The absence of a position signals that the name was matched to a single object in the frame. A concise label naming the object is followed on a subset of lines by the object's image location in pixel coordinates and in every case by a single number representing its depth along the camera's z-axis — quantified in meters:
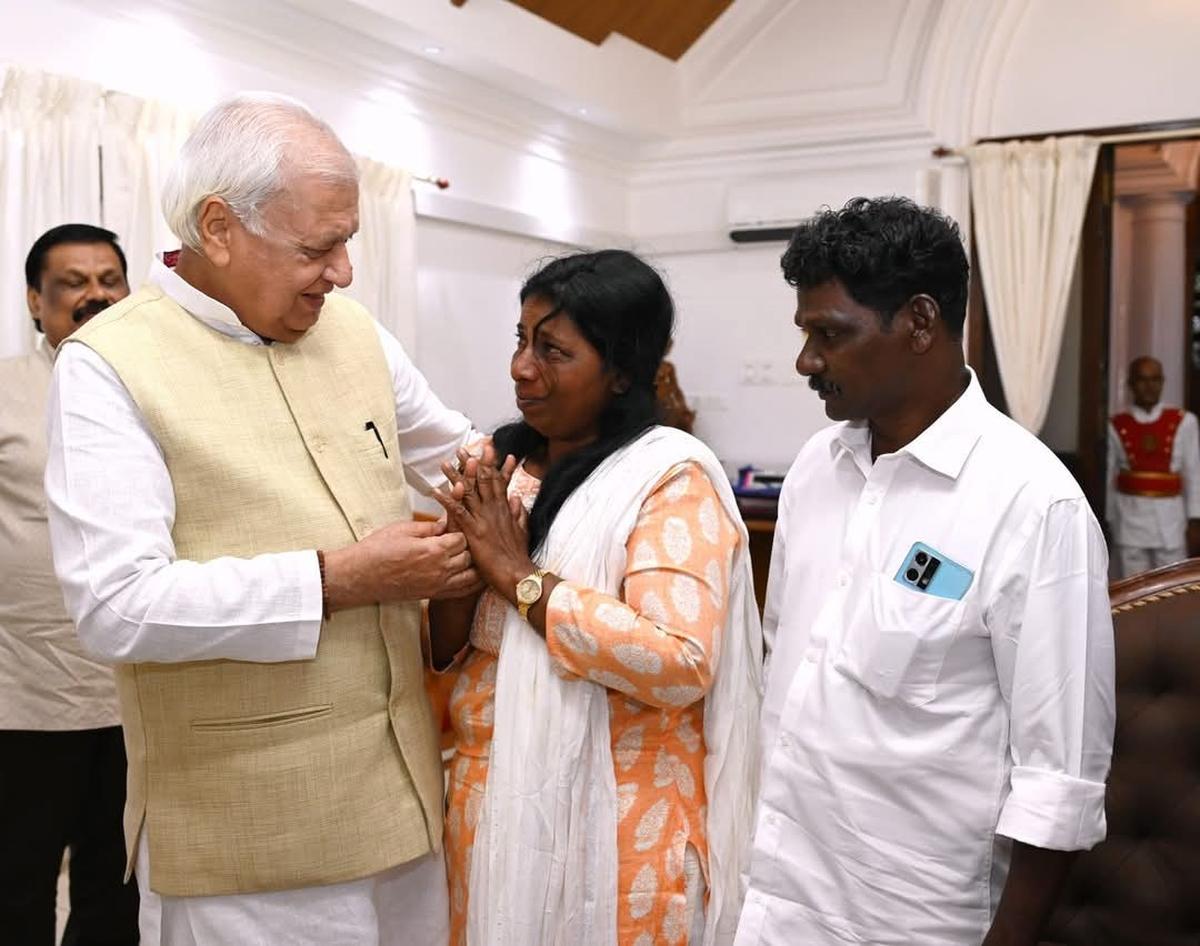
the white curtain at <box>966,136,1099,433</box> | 6.21
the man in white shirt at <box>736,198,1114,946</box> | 1.38
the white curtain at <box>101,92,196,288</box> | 3.92
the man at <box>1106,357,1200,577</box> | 6.81
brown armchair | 1.84
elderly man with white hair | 1.50
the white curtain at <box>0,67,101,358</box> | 3.56
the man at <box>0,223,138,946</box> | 2.69
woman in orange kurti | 1.63
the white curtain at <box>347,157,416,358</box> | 5.02
